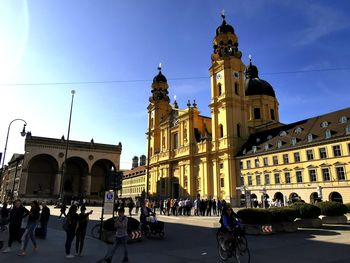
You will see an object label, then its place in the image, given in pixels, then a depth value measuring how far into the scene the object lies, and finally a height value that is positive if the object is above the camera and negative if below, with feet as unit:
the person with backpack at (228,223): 32.76 -1.88
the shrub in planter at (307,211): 63.98 -0.89
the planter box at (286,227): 57.26 -3.88
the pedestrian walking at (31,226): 34.83 -2.44
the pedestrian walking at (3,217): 53.72 -2.06
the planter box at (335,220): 70.90 -3.09
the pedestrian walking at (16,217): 38.16 -1.44
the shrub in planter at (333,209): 70.69 -0.48
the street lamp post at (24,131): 95.76 +23.97
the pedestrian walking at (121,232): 30.86 -2.68
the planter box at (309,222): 63.98 -3.35
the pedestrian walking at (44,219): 47.52 -2.09
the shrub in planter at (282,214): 57.62 -1.43
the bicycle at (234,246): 31.91 -4.27
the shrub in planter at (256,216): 56.29 -1.76
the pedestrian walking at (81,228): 34.88 -2.60
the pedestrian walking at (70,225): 33.73 -2.17
